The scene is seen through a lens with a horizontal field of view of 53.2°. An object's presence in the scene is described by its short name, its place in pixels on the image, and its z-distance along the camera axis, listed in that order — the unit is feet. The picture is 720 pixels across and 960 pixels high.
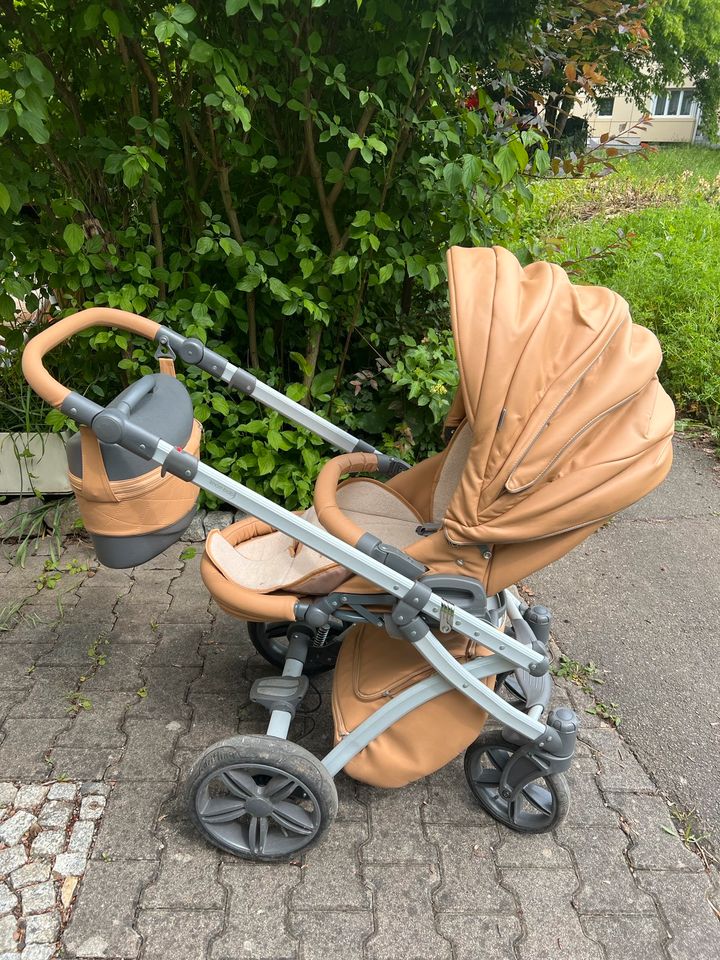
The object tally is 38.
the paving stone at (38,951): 6.42
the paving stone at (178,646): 10.02
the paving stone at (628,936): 6.64
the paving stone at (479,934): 6.63
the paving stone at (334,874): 6.99
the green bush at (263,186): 9.86
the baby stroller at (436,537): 6.02
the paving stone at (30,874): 7.06
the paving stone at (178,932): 6.50
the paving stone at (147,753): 8.23
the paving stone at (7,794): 7.85
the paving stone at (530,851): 7.44
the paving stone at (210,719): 8.72
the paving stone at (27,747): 8.23
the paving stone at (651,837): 7.48
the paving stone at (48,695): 9.05
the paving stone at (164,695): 9.10
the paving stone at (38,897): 6.83
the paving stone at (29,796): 7.83
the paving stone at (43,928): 6.57
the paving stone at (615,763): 8.40
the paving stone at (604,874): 7.05
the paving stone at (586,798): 7.94
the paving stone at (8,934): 6.48
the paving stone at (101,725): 8.64
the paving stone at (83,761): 8.21
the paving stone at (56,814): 7.64
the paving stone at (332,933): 6.57
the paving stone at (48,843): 7.33
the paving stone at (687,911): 6.68
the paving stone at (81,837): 7.36
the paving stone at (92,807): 7.72
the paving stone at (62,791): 7.92
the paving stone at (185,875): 6.92
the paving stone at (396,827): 7.49
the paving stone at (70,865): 7.14
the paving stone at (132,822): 7.36
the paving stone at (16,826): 7.47
